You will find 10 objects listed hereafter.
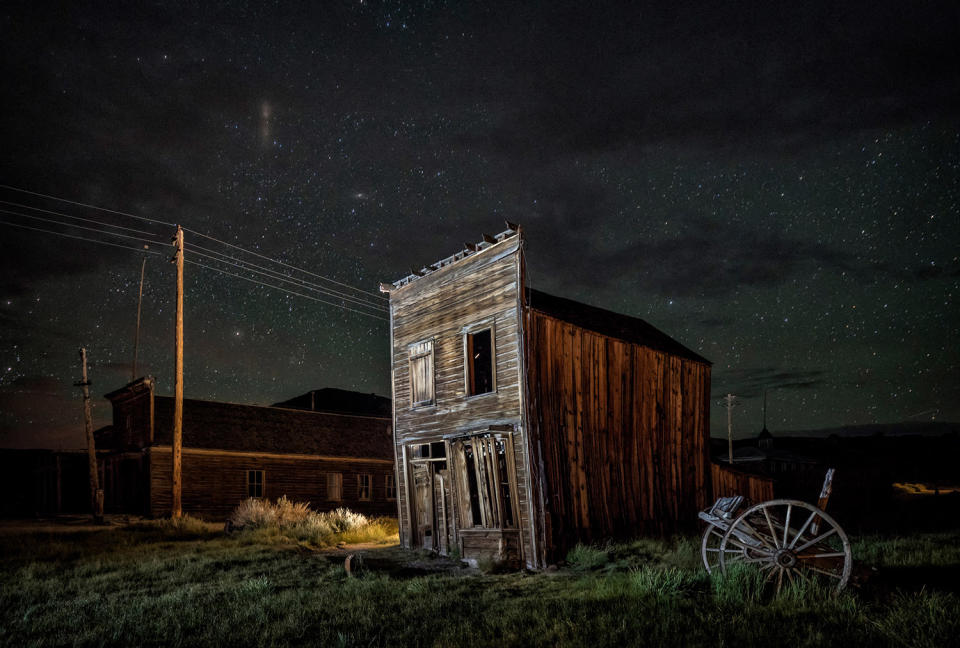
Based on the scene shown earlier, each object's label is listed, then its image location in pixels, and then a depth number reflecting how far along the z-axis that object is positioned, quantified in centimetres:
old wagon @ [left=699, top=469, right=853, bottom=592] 888
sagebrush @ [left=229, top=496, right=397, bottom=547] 1962
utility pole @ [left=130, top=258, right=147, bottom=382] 3618
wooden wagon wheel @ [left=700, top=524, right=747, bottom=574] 955
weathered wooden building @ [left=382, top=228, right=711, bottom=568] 1435
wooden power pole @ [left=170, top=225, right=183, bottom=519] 2206
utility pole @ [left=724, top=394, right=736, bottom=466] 4066
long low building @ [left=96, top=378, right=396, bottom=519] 2677
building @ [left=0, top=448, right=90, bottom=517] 3188
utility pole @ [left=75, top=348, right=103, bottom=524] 2517
